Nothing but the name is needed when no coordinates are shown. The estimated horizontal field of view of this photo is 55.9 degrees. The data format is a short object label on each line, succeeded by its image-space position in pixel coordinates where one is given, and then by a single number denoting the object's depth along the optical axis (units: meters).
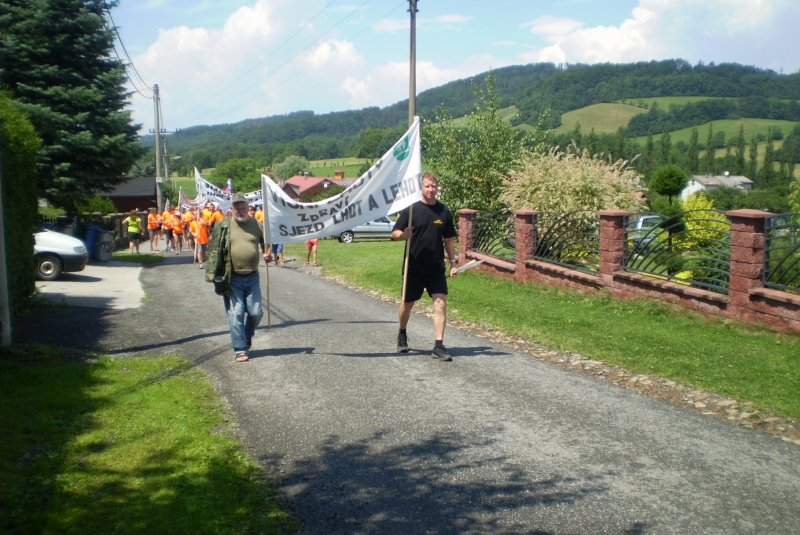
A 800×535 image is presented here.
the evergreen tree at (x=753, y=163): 93.19
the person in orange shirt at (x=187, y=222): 28.12
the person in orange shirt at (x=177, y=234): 28.81
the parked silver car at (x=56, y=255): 16.50
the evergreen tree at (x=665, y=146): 91.88
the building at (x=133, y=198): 60.16
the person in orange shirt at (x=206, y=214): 20.42
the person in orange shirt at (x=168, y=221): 28.58
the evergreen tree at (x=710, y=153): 98.38
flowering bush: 17.31
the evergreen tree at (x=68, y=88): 21.14
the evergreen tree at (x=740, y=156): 95.19
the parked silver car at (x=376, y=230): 38.09
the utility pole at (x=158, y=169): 42.22
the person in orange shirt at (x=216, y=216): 20.10
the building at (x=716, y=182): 85.75
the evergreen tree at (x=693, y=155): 97.50
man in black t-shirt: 8.15
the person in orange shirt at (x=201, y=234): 19.95
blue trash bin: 22.03
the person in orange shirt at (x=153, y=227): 30.58
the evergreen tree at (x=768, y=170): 86.62
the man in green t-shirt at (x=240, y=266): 8.01
